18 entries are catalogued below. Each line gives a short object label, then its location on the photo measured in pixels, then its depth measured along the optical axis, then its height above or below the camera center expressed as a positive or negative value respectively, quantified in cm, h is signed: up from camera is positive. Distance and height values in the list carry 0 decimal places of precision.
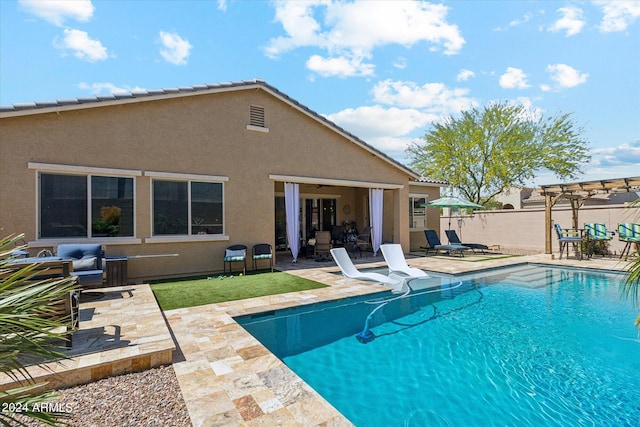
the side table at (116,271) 889 -151
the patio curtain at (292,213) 1312 +19
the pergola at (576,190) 1380 +122
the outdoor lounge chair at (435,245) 1634 -154
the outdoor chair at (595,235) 1494 -95
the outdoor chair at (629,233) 1371 -80
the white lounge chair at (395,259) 1000 -140
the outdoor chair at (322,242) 1465 -117
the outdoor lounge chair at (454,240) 1717 -137
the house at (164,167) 862 +175
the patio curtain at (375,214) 1567 +14
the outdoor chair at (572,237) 1495 -109
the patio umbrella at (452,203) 1694 +73
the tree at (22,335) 157 -63
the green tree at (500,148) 2605 +590
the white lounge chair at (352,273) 876 -167
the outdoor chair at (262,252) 1152 -129
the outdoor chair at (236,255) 1077 -132
